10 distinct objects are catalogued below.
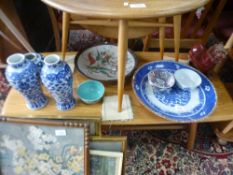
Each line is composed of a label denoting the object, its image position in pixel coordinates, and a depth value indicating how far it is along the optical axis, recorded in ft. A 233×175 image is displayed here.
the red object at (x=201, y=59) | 3.81
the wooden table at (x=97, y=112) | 3.34
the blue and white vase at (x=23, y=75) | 2.84
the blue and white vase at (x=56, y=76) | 2.86
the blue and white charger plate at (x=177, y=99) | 3.38
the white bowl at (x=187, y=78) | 3.68
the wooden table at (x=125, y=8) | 2.41
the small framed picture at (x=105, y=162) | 3.17
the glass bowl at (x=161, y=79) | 3.63
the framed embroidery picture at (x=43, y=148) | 3.09
